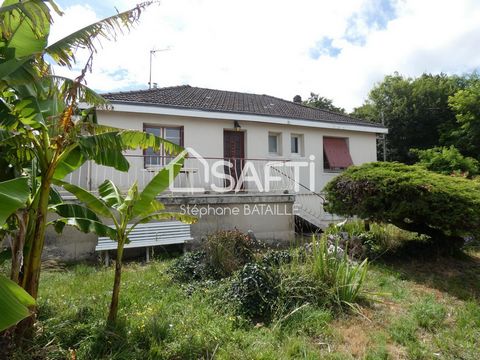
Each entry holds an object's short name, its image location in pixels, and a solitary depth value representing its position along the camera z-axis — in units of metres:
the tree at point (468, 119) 22.62
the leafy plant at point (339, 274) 5.74
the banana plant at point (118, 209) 4.75
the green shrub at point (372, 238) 8.62
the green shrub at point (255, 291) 5.26
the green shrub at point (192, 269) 6.73
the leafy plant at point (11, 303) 2.80
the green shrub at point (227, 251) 6.80
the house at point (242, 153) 10.55
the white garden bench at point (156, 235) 8.88
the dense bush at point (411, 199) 7.45
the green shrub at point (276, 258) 6.30
